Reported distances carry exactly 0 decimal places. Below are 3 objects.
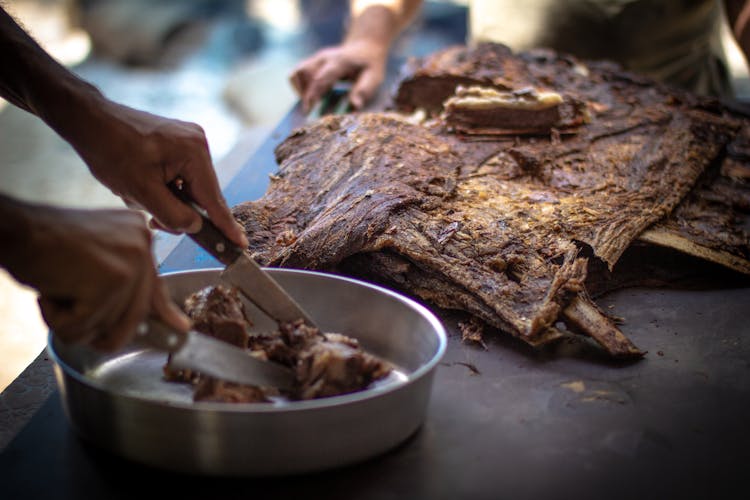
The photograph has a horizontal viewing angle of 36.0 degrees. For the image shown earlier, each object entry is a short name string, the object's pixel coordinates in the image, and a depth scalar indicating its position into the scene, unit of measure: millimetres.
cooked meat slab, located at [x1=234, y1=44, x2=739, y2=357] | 923
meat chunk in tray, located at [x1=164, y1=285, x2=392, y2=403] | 764
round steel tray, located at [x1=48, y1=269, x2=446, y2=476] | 702
